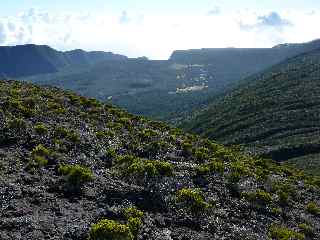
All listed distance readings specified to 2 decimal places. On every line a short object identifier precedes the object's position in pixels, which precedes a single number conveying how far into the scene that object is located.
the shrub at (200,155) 31.38
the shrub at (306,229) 23.14
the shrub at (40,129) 27.63
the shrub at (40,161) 22.45
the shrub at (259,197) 24.90
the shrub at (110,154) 26.87
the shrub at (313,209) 26.62
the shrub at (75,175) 20.81
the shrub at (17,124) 27.29
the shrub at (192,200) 21.09
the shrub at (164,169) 24.80
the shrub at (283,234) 21.13
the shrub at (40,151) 23.58
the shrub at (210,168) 27.27
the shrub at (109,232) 15.92
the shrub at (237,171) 27.33
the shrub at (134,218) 17.41
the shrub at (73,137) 27.77
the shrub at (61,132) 28.16
